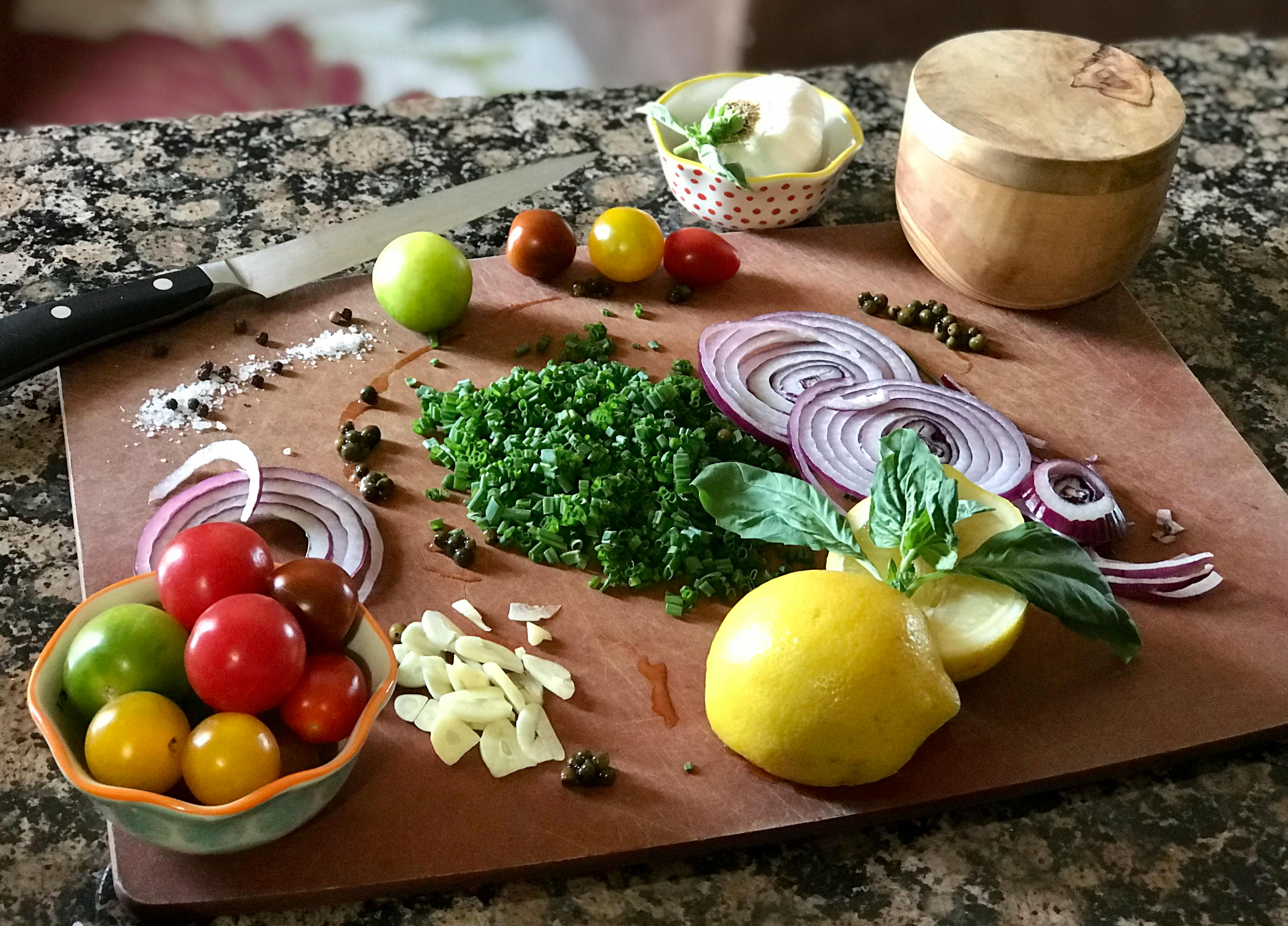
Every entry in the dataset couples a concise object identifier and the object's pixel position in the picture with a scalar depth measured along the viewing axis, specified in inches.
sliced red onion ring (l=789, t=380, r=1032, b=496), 16.6
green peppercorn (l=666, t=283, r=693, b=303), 19.9
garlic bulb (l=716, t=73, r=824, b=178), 20.6
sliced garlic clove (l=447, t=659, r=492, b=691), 13.8
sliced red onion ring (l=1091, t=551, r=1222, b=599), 15.7
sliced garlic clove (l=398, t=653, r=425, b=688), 13.9
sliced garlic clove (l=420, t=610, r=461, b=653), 14.4
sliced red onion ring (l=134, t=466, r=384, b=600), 15.3
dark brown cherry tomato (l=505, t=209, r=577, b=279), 19.7
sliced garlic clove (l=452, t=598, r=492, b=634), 14.9
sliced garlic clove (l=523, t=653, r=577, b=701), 14.1
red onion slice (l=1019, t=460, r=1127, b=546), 16.0
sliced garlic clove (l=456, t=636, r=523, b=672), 14.2
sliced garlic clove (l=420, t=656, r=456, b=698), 13.8
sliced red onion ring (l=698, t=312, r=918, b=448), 17.6
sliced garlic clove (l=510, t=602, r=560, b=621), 15.0
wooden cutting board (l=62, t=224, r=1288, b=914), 12.7
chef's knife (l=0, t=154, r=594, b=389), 17.2
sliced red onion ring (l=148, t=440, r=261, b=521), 16.1
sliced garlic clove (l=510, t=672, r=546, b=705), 14.0
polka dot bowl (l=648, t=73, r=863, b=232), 20.8
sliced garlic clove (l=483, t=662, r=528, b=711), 13.8
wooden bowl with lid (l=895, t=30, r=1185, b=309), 18.2
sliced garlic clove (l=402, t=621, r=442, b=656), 14.3
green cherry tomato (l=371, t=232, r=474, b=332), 18.3
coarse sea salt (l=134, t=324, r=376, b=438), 17.2
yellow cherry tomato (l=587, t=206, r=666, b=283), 19.7
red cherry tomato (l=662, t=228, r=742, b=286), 19.9
